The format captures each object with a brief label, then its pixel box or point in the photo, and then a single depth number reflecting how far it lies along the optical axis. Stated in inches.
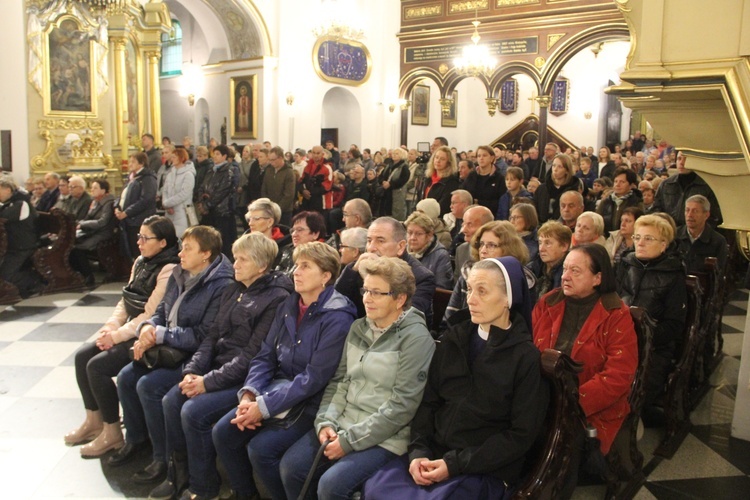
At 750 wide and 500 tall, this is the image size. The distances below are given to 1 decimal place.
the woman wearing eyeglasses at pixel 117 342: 141.9
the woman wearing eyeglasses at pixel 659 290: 140.4
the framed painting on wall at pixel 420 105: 749.3
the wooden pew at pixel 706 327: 158.7
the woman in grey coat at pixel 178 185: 303.9
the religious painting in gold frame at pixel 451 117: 808.3
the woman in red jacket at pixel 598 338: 109.7
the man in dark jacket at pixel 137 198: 294.4
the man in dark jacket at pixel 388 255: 135.9
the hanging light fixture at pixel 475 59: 557.6
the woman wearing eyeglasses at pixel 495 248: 133.3
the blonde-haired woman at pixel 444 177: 262.5
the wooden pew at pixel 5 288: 260.4
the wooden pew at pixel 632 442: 113.7
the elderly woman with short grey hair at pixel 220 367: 120.6
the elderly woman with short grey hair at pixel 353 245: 157.0
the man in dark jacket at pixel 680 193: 217.9
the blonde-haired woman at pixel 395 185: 379.2
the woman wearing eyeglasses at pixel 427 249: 162.6
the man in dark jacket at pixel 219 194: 317.1
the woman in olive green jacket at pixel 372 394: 100.5
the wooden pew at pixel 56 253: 280.2
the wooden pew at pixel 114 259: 303.7
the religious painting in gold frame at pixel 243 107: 579.2
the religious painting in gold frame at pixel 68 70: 390.6
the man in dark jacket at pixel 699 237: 192.9
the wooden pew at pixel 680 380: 141.4
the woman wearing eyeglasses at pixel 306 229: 173.2
